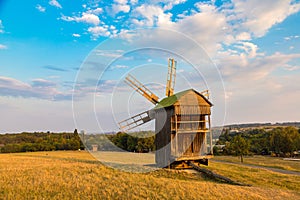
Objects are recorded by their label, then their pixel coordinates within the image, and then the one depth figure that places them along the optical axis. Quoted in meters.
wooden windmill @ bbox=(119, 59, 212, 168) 20.27
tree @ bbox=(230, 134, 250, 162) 41.78
